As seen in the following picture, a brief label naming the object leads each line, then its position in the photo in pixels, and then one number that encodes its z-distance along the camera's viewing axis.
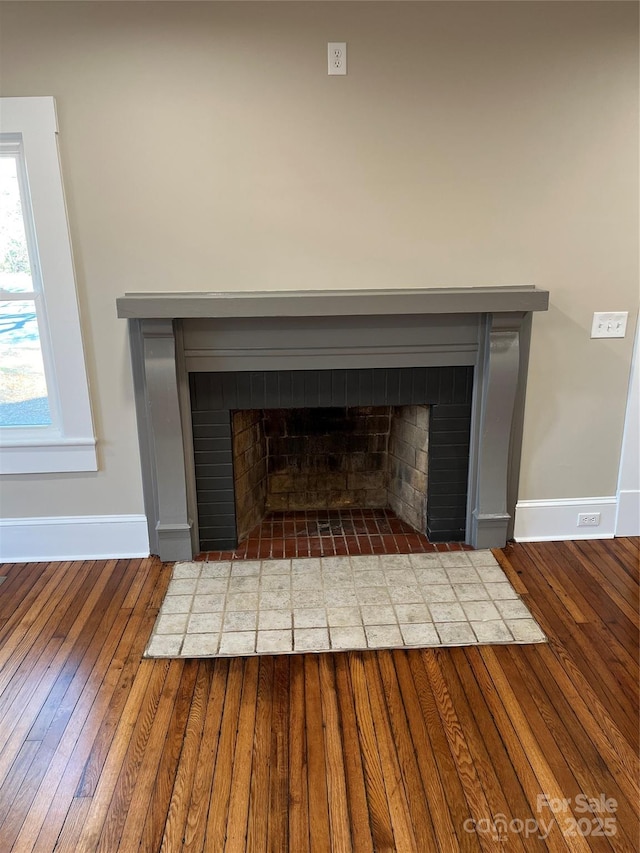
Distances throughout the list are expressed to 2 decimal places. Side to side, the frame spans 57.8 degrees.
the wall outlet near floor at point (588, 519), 2.99
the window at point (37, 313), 2.38
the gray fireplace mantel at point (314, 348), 2.48
